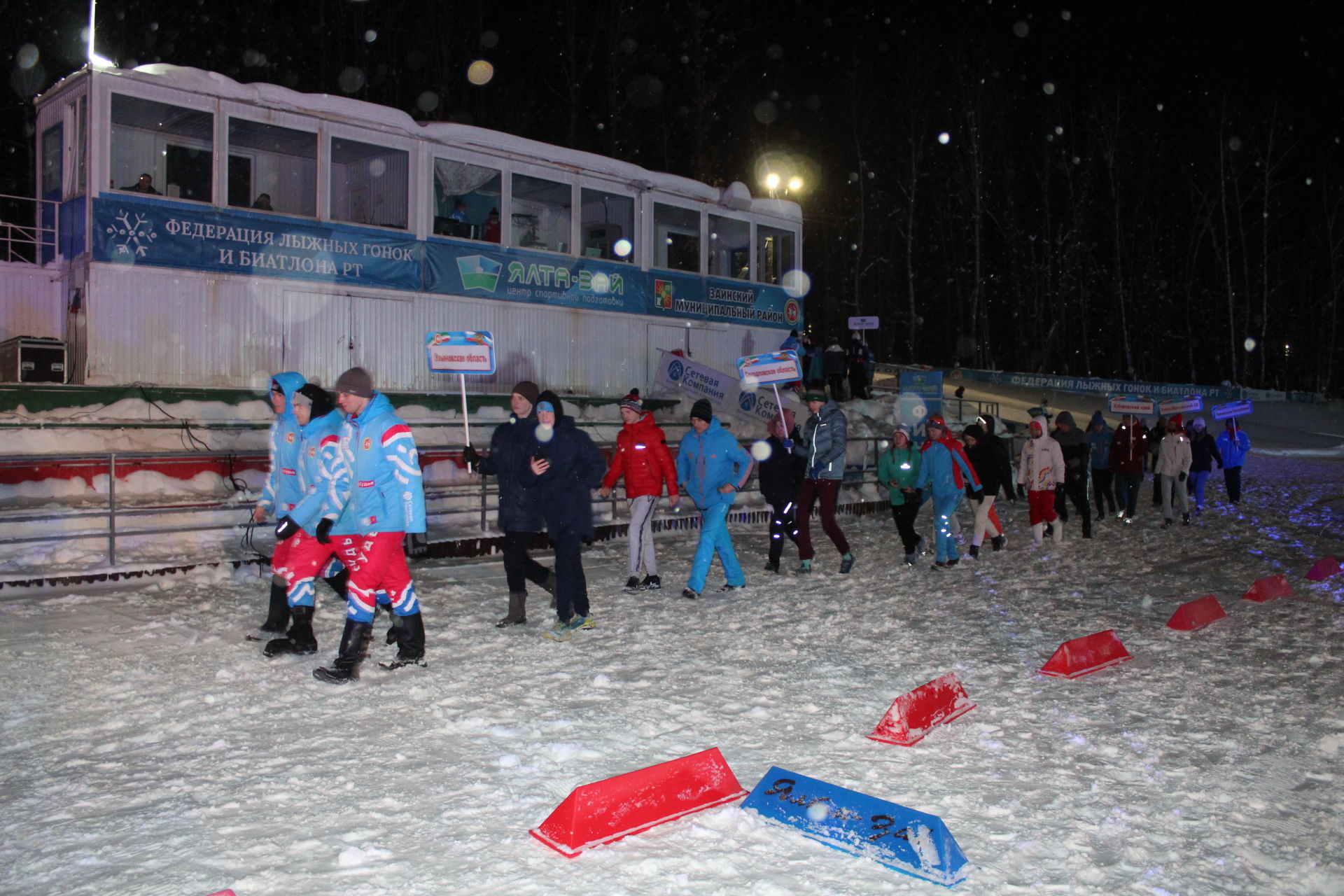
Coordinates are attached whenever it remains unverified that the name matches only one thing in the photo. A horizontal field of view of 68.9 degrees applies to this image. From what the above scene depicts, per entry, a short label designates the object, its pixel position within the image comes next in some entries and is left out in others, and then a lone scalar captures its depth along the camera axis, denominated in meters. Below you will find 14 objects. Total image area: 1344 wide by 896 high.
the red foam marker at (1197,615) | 7.68
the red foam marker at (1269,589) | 8.98
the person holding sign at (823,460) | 10.14
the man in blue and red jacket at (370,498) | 5.79
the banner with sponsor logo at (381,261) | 13.15
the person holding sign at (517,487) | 7.24
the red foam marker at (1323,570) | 10.10
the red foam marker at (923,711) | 4.90
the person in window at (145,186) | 13.30
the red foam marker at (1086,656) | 6.26
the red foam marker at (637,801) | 3.64
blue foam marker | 3.41
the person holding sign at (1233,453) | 17.97
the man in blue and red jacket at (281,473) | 6.53
